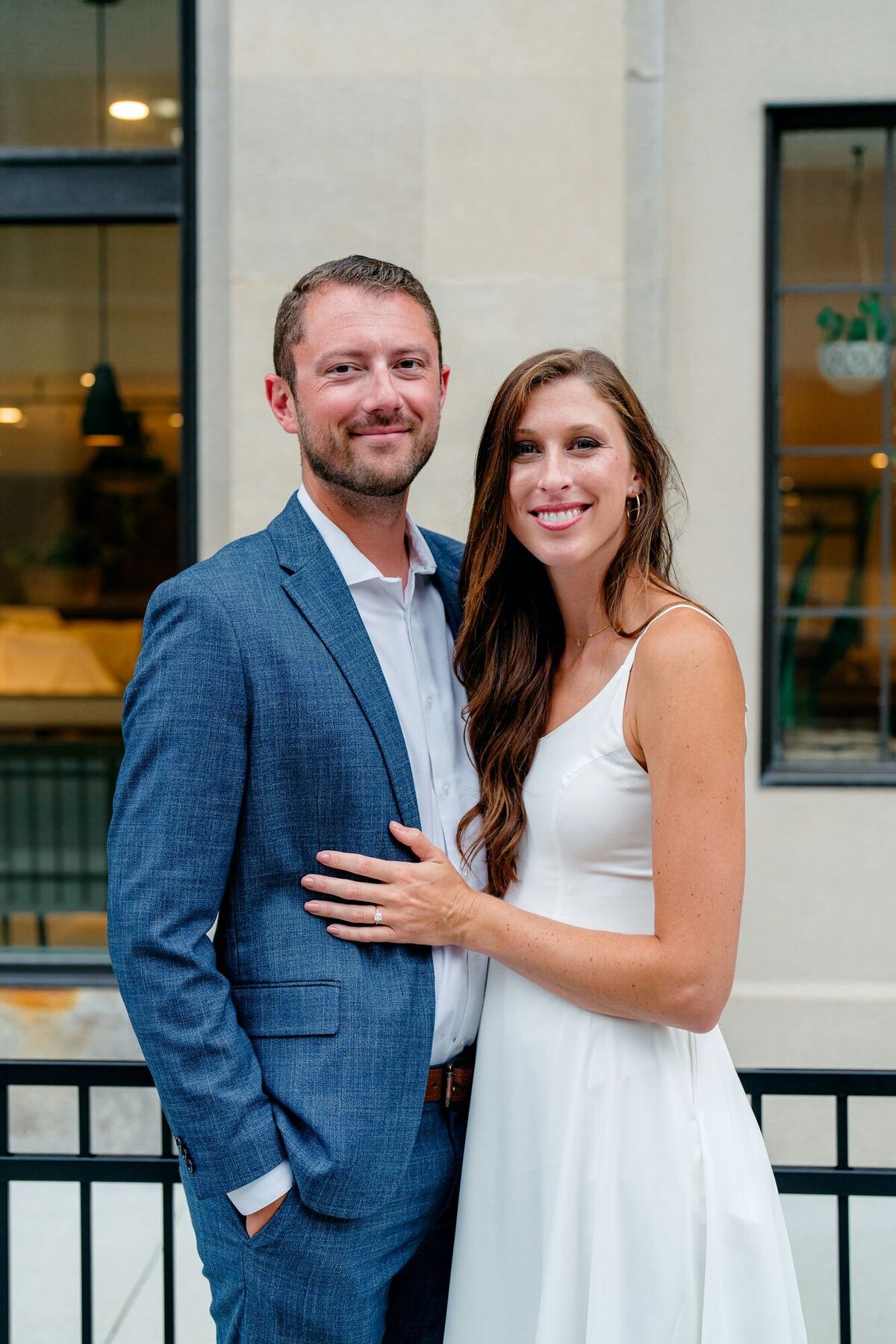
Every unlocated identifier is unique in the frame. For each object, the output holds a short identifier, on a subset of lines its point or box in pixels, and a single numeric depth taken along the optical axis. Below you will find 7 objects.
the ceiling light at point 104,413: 6.09
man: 1.84
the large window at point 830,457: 4.75
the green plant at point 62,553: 6.43
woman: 1.88
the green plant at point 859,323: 4.85
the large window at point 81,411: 4.74
